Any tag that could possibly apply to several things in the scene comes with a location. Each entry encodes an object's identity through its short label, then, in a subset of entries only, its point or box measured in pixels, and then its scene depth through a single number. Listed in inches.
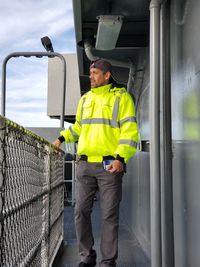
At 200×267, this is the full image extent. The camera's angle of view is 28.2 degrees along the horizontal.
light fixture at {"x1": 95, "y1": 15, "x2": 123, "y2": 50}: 156.3
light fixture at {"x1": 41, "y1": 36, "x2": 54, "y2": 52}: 276.8
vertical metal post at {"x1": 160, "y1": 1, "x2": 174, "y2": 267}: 119.3
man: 136.7
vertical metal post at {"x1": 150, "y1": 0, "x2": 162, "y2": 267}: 116.7
